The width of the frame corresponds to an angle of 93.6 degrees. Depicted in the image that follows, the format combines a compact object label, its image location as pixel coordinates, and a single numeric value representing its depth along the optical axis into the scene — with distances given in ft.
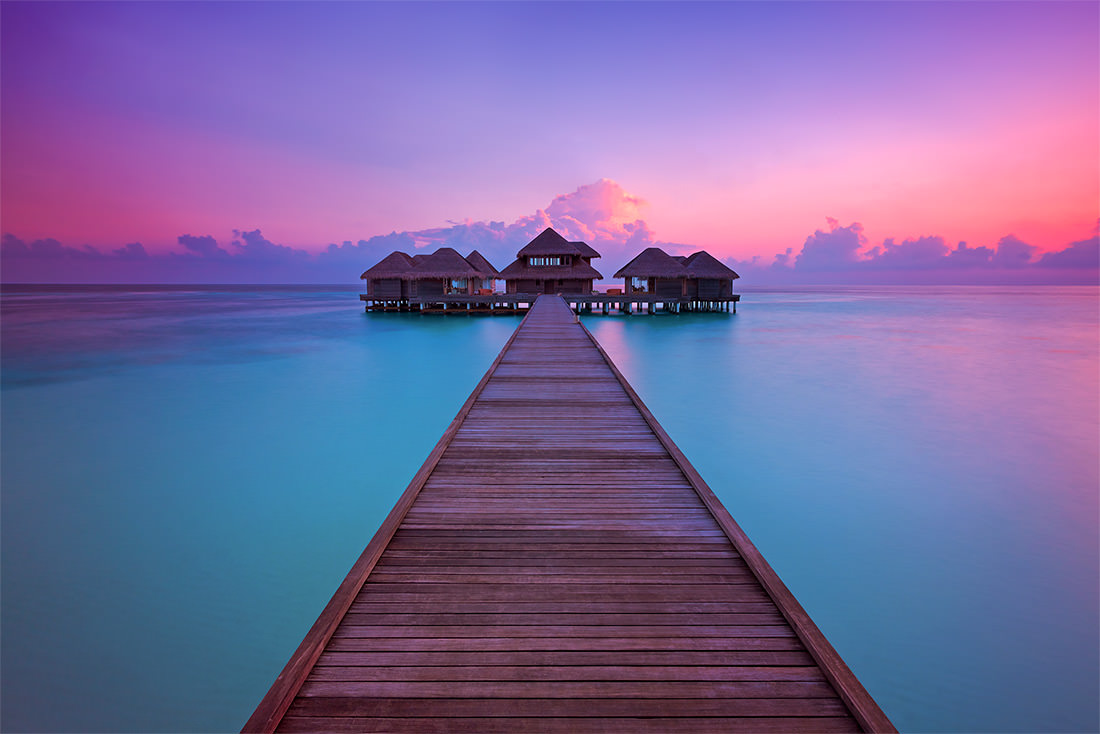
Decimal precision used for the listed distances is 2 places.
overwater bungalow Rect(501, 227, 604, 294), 114.93
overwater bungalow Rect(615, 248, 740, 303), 115.65
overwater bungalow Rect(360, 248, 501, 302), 113.60
